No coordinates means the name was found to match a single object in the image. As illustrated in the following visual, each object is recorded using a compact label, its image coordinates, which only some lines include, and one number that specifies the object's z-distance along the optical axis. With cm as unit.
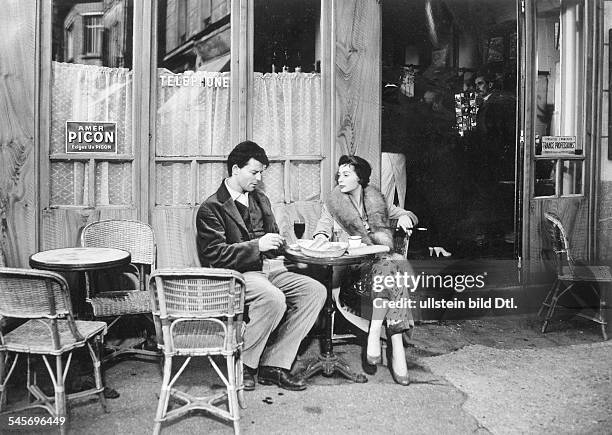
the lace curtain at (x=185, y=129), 476
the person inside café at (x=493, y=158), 657
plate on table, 414
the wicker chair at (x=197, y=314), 325
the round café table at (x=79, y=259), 389
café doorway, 647
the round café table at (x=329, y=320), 415
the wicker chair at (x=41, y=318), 321
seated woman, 433
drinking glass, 416
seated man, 411
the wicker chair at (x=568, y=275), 526
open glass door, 591
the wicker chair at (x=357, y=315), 461
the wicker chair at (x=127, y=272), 434
